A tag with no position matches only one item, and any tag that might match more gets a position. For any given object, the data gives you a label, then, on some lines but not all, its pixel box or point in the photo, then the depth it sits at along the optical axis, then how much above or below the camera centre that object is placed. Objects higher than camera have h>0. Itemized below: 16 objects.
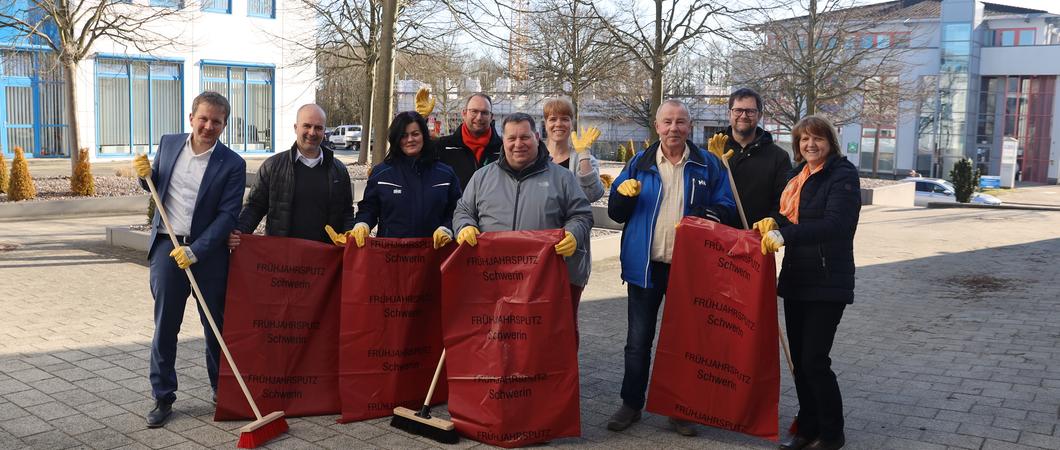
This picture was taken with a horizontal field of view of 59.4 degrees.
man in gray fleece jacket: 5.19 -0.30
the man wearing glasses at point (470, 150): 6.28 -0.05
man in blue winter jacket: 5.29 -0.35
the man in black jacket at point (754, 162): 5.70 -0.07
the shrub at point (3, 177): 17.02 -0.91
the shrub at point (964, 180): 28.48 -0.71
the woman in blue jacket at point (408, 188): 5.61 -0.29
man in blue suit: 5.26 -0.45
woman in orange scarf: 4.82 -0.57
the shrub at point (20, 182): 16.31 -0.95
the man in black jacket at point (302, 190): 5.49 -0.32
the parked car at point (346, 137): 52.72 +0.06
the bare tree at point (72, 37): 17.52 +1.80
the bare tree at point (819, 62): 26.34 +2.60
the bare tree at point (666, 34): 19.36 +2.39
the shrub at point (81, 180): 17.78 -0.96
